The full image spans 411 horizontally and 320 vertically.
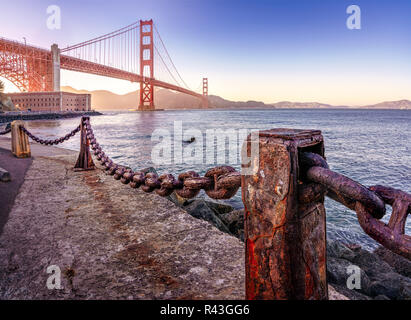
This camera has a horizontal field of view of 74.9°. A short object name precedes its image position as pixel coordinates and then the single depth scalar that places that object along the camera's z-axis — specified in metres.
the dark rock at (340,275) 2.89
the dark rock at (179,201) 4.34
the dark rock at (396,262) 3.68
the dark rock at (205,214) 3.55
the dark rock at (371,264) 3.46
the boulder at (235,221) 3.75
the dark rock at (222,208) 4.71
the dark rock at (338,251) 3.64
